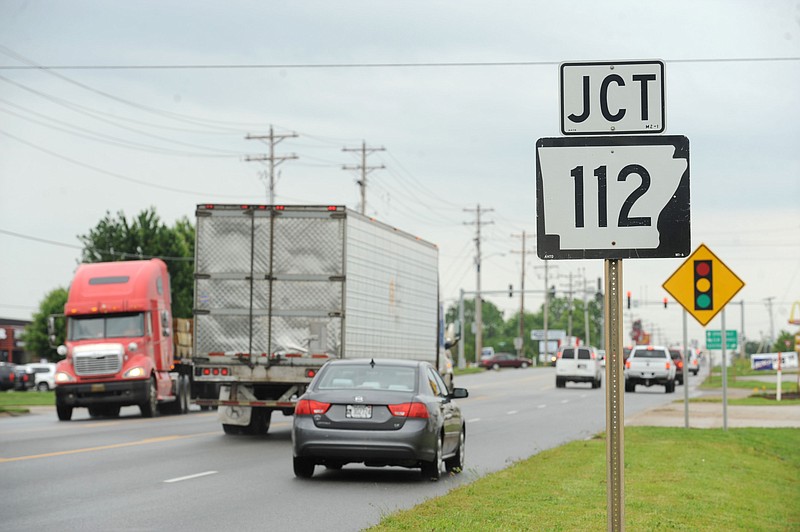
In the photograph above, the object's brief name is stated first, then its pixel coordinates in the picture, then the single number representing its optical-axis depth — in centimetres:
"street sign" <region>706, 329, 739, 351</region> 4681
